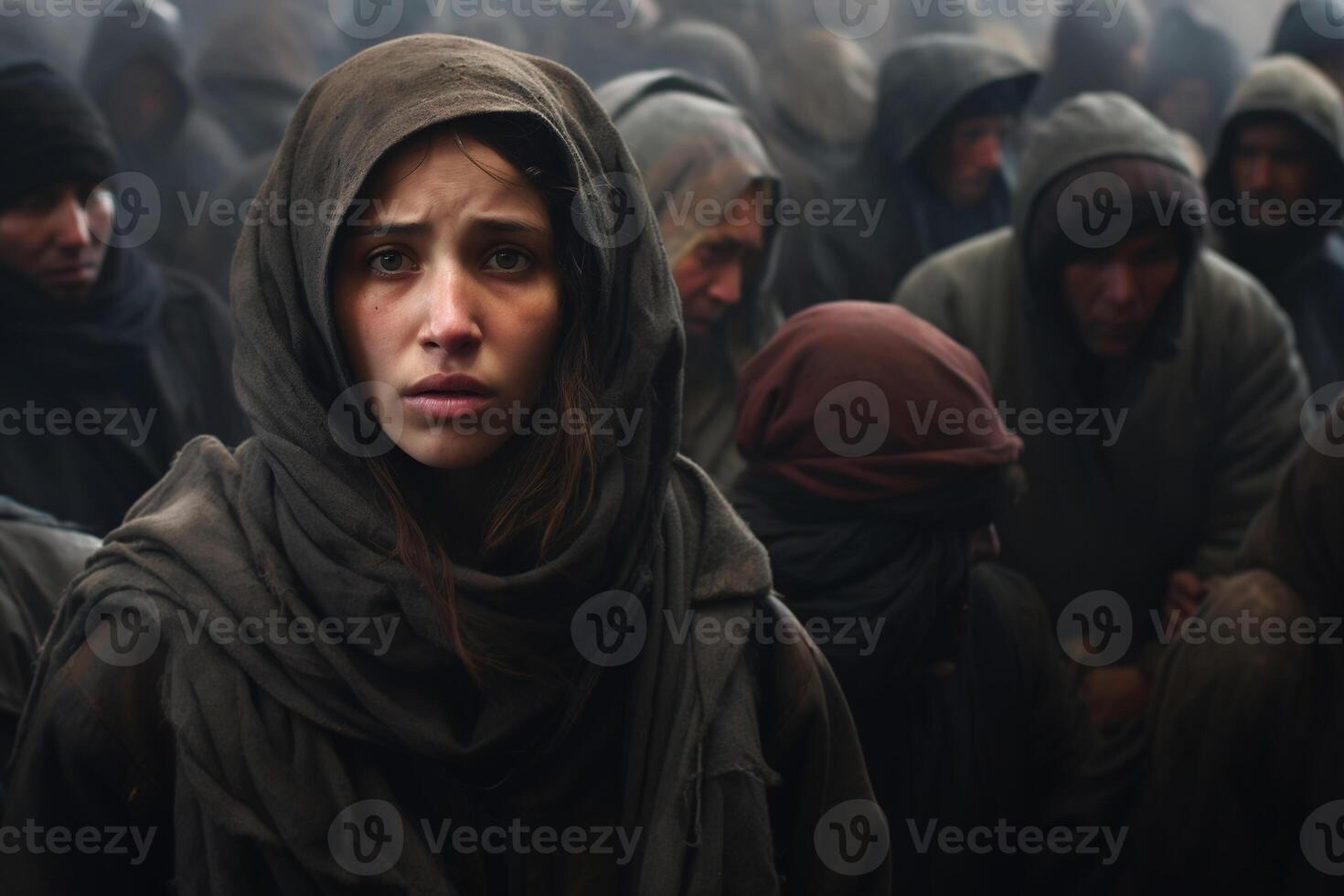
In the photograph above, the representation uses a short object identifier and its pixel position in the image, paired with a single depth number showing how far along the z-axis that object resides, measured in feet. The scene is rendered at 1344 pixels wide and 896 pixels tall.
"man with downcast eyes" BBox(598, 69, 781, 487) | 24.36
